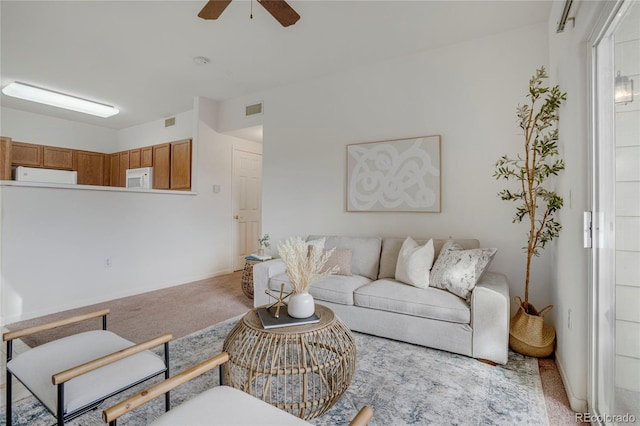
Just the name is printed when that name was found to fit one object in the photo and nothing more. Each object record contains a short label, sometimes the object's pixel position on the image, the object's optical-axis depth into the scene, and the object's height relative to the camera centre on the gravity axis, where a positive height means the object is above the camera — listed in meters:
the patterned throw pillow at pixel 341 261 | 3.09 -0.48
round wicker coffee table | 1.47 -0.74
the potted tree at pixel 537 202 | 2.18 +0.11
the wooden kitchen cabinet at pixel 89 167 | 5.71 +0.90
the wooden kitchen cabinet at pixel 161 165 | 5.19 +0.83
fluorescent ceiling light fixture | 4.16 +1.70
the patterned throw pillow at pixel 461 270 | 2.29 -0.43
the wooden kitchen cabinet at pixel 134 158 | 5.64 +1.03
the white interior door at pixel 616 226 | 1.25 -0.05
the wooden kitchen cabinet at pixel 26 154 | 4.96 +0.98
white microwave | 5.41 +0.65
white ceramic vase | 1.72 -0.52
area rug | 1.60 -1.07
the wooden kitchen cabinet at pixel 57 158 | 5.28 +0.98
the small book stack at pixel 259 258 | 3.79 -0.56
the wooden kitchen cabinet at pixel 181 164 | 4.89 +0.80
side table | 3.69 -0.81
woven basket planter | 2.19 -0.89
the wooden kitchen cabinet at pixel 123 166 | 5.88 +0.93
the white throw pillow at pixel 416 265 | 2.55 -0.44
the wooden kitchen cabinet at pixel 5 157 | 4.43 +0.81
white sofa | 2.13 -0.71
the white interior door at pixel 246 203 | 5.43 +0.20
